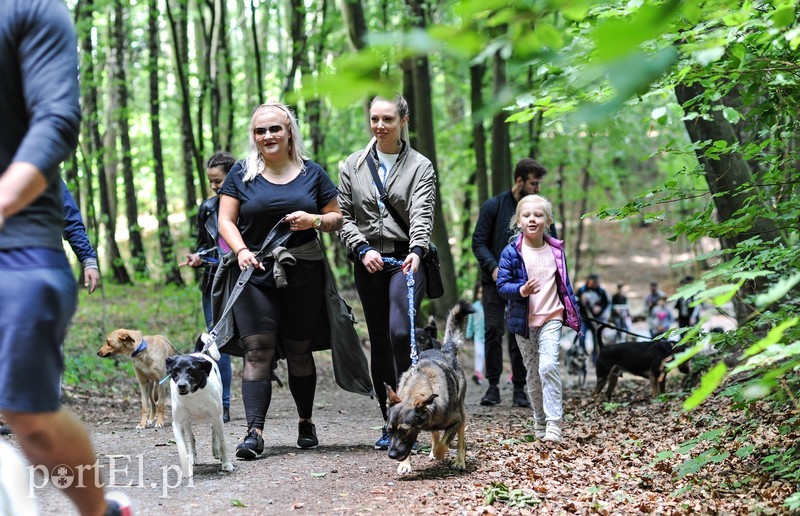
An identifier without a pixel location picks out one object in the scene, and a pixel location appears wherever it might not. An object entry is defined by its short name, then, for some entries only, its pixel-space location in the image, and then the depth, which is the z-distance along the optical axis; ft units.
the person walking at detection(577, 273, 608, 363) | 56.18
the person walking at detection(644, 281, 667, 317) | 61.77
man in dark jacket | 31.37
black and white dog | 17.89
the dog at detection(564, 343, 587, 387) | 46.80
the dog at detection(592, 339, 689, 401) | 34.65
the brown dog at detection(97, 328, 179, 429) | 27.91
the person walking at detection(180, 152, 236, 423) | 27.20
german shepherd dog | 18.28
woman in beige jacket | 20.52
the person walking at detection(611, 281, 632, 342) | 60.15
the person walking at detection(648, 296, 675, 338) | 59.80
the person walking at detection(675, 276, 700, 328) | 49.83
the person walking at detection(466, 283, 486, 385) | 42.15
